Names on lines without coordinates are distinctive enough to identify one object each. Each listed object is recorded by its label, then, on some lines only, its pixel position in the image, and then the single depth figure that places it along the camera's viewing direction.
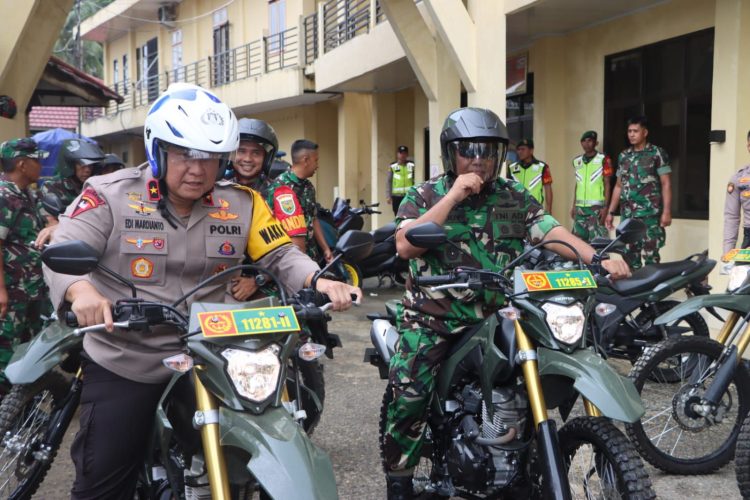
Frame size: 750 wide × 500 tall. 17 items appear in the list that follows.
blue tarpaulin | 8.64
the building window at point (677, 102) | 8.98
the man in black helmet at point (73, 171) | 6.01
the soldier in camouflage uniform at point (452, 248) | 3.26
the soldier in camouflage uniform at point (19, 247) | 4.96
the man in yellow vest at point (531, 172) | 10.64
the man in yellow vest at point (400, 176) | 14.32
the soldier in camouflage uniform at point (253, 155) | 4.85
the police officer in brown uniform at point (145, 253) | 2.42
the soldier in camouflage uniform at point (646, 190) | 8.08
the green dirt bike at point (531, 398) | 2.63
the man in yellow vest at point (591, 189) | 9.77
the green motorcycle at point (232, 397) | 2.02
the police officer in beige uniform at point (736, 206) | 6.53
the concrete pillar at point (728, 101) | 7.51
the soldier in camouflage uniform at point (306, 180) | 6.42
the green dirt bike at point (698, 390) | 3.84
